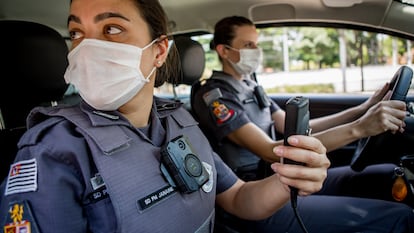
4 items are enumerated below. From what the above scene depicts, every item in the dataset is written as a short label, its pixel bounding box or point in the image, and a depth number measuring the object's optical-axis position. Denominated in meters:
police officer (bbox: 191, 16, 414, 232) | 1.43
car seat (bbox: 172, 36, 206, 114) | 1.71
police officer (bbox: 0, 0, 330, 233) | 0.75
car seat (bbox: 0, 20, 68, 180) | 1.18
